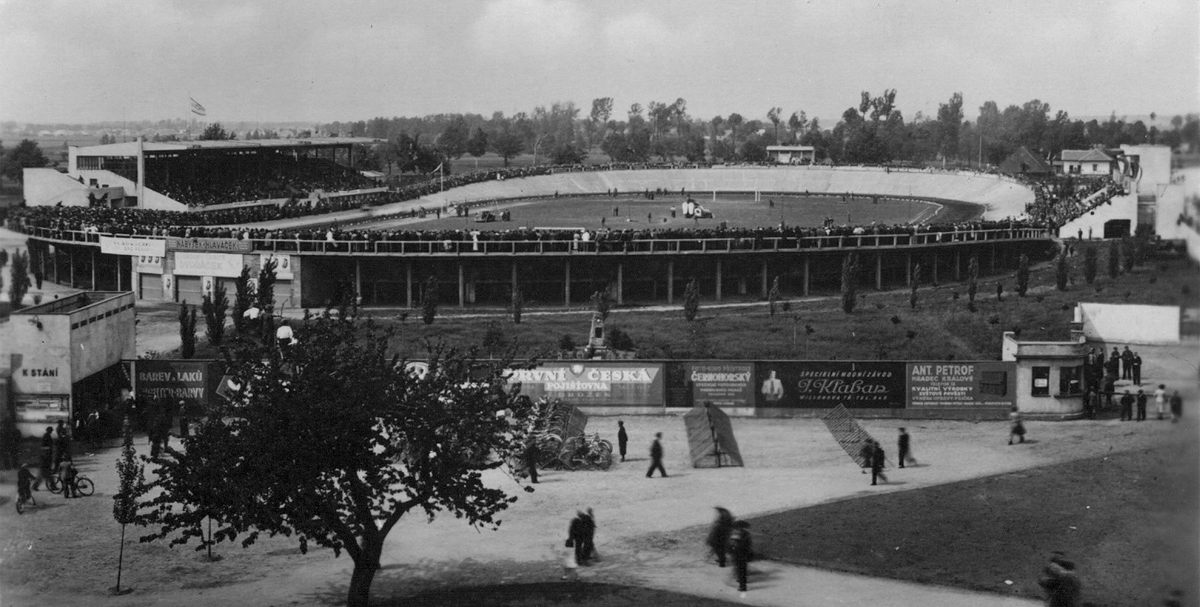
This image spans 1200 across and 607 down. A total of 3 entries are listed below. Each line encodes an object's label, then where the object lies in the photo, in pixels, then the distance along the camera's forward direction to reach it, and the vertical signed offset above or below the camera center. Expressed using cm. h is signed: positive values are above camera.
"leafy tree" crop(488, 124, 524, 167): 19400 +1234
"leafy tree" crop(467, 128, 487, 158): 19488 +1263
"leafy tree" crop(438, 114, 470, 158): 19055 +1284
